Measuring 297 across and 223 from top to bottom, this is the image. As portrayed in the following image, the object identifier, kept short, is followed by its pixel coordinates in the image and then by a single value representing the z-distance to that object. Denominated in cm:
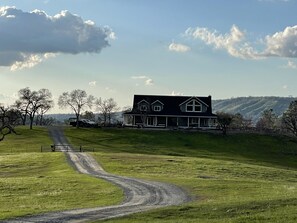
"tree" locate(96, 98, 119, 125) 15580
